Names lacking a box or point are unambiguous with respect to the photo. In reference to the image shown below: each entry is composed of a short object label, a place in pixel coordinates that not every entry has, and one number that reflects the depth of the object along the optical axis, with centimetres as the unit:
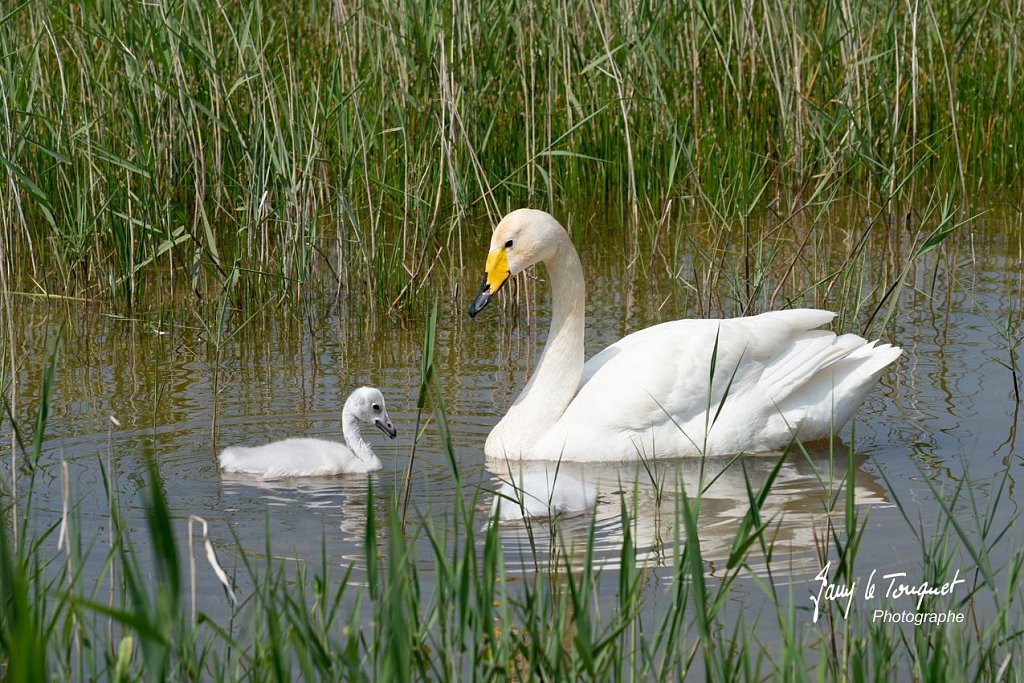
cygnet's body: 1106
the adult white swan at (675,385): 1187
